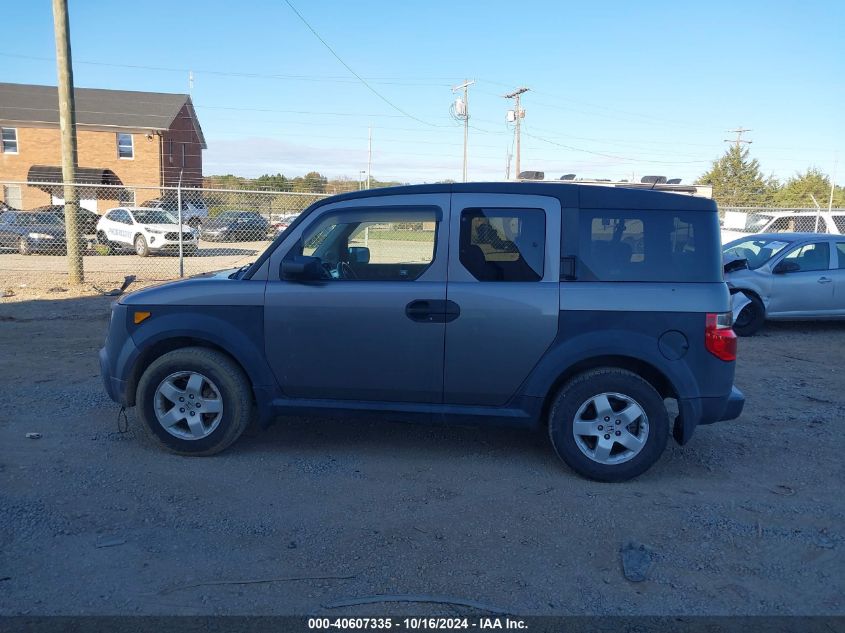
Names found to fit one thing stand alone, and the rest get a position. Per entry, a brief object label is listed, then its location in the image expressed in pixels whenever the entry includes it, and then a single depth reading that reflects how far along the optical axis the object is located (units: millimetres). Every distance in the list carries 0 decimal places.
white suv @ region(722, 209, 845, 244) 16891
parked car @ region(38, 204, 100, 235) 22277
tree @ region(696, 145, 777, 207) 51281
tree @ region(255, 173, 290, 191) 39869
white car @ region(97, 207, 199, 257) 21812
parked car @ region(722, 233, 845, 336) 10492
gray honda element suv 4586
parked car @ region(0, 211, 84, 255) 21188
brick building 37969
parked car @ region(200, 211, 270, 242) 21969
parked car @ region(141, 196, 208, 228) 22397
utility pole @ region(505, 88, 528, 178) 41469
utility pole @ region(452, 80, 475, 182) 42344
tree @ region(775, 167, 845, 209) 52000
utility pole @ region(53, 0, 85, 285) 12773
